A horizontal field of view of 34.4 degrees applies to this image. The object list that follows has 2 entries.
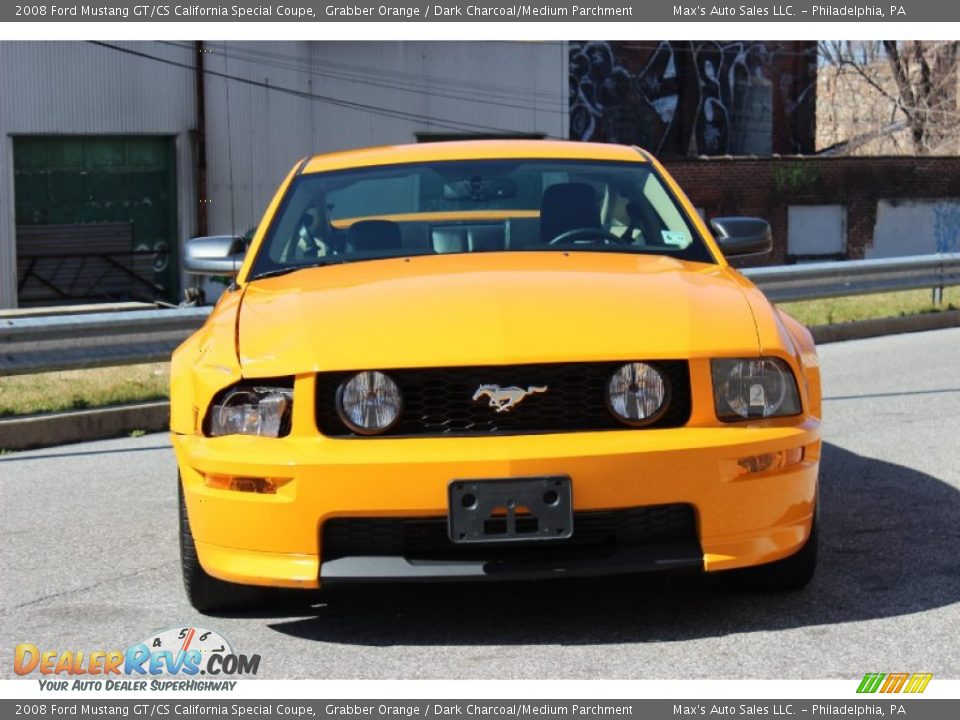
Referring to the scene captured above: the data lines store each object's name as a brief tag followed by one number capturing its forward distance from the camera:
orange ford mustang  4.44
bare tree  46.66
